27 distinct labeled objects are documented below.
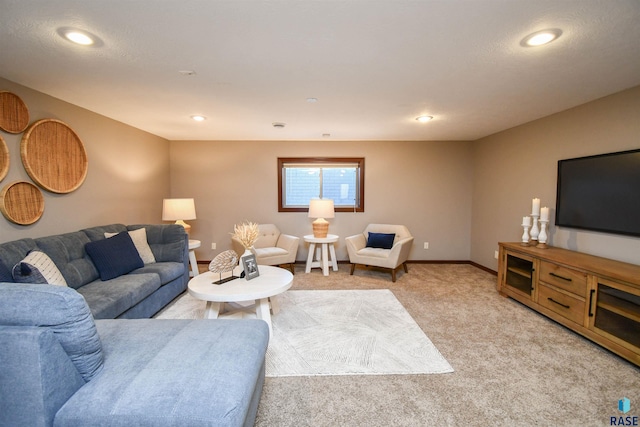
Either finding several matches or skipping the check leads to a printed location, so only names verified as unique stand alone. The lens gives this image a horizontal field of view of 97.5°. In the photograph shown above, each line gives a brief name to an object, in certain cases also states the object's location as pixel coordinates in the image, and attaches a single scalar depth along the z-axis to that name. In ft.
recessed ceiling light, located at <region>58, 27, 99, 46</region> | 5.54
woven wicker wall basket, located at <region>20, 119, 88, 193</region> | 8.43
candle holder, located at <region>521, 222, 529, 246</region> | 11.09
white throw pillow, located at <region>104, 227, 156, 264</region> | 10.82
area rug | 6.73
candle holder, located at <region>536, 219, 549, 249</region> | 10.43
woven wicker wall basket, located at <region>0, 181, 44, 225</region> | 7.76
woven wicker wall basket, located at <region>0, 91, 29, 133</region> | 7.66
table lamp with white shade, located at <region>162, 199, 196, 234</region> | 13.56
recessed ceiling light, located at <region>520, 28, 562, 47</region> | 5.53
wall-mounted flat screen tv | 8.11
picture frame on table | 8.71
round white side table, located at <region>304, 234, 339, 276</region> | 14.52
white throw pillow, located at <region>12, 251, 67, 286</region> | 5.84
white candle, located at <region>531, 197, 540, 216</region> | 10.78
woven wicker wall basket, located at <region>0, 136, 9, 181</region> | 7.63
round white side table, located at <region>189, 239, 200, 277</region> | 13.34
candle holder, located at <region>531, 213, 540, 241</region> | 10.86
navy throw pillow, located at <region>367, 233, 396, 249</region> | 14.90
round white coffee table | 7.60
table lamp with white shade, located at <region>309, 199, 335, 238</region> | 14.74
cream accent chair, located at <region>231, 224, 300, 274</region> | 13.94
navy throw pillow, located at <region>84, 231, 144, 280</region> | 8.92
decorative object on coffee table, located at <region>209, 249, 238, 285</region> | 8.48
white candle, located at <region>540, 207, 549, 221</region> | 10.50
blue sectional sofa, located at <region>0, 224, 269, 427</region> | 3.36
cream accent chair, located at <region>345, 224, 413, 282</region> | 13.42
